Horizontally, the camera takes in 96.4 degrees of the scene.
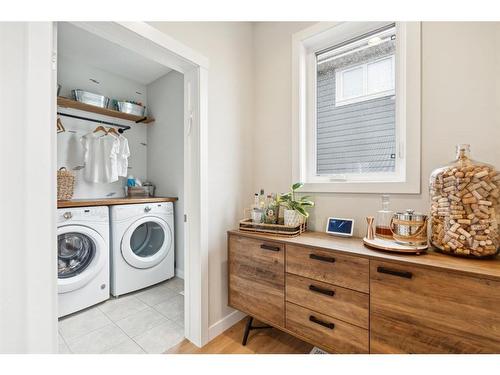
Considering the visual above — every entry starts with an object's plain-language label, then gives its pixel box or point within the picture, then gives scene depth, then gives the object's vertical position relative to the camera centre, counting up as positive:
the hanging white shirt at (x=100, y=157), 2.51 +0.32
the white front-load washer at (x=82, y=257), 1.87 -0.66
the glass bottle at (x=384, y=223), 1.22 -0.21
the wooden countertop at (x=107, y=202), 1.86 -0.16
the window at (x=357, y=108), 1.30 +0.54
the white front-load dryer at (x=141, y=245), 2.21 -0.67
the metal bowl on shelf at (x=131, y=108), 2.66 +0.95
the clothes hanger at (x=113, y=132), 2.64 +0.64
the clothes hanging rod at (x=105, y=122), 2.44 +0.76
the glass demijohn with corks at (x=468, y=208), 0.95 -0.10
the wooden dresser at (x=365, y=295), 0.83 -0.51
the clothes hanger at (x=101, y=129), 2.56 +0.65
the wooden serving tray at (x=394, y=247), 1.03 -0.29
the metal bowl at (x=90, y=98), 2.36 +0.95
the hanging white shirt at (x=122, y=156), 2.63 +0.34
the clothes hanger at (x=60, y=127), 2.29 +0.60
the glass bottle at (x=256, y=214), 1.61 -0.21
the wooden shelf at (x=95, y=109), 2.30 +0.85
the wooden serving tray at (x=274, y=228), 1.44 -0.29
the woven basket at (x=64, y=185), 2.08 +0.00
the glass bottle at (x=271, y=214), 1.58 -0.20
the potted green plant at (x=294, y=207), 1.50 -0.15
